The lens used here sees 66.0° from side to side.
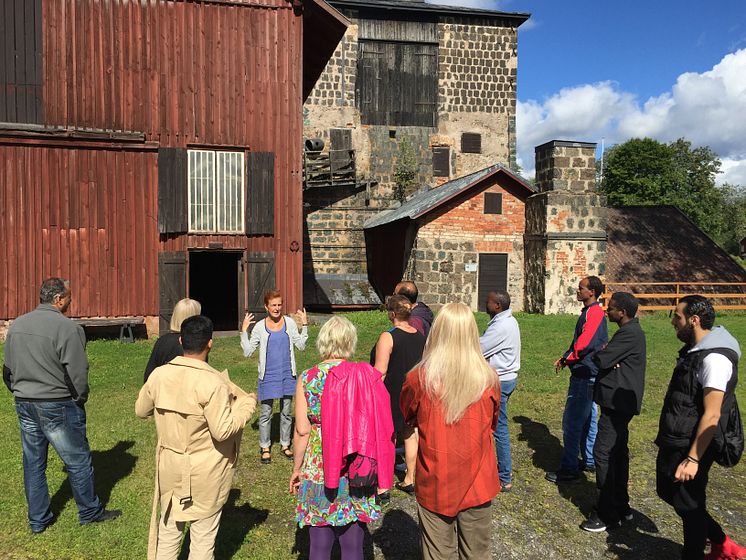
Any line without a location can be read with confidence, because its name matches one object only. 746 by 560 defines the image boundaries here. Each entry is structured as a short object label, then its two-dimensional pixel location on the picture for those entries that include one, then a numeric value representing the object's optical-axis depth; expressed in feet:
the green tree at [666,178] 133.59
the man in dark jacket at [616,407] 15.52
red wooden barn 42.68
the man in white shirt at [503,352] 17.87
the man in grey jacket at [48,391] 14.71
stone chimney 58.29
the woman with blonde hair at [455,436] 10.82
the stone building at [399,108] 79.61
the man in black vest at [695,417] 12.19
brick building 60.34
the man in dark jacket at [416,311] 18.35
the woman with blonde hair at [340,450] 11.01
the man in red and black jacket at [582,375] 18.47
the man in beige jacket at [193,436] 11.52
